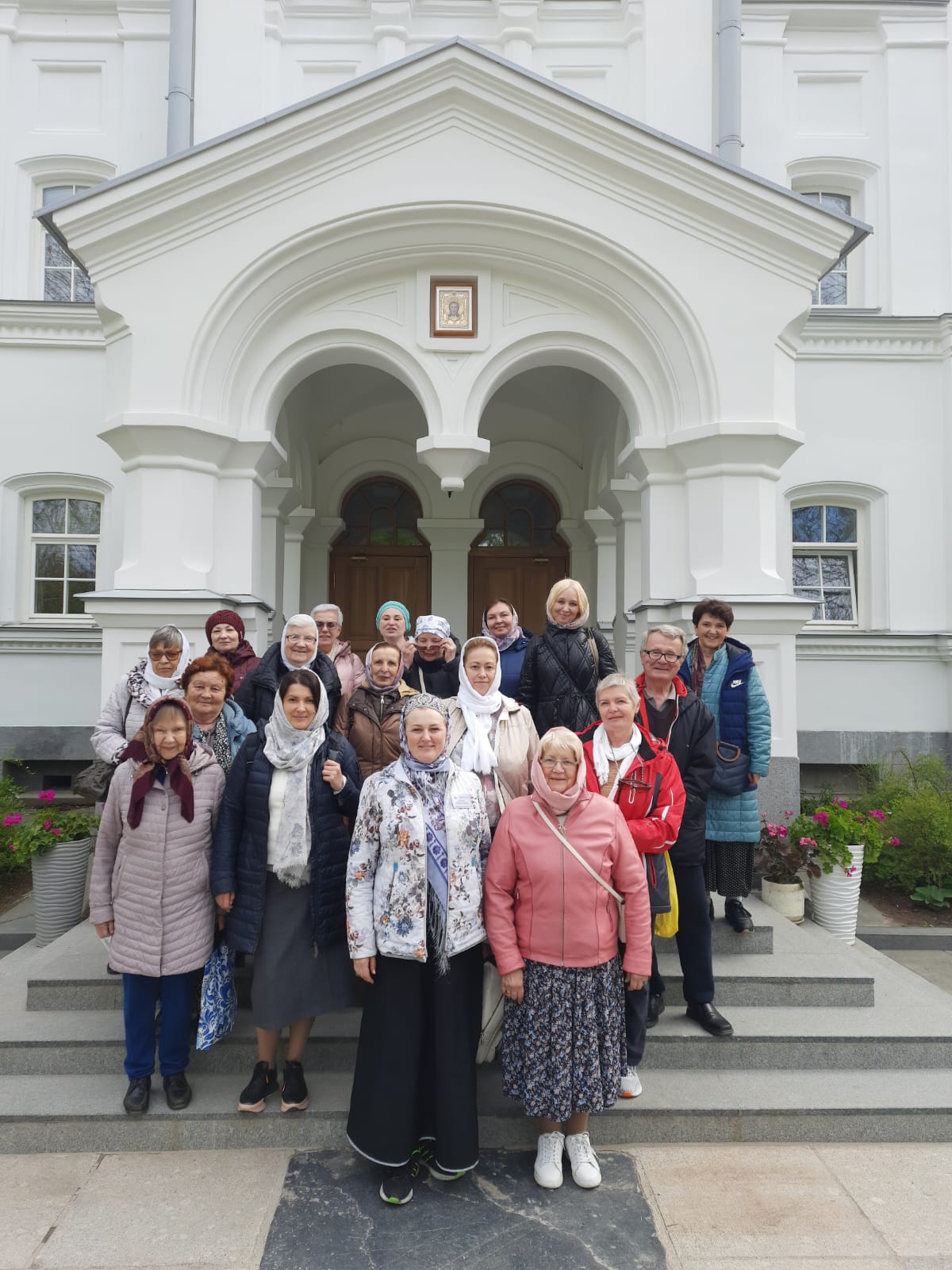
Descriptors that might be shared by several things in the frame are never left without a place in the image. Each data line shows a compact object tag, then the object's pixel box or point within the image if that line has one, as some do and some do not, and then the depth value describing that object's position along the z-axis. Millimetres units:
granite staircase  3486
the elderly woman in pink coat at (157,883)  3354
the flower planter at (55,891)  5605
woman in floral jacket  3080
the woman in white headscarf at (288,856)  3303
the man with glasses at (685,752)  3775
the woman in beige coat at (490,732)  3516
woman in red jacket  3469
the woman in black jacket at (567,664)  4277
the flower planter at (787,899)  5637
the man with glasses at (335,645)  4547
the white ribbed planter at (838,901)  5680
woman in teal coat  4344
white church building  6086
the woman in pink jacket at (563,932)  3082
